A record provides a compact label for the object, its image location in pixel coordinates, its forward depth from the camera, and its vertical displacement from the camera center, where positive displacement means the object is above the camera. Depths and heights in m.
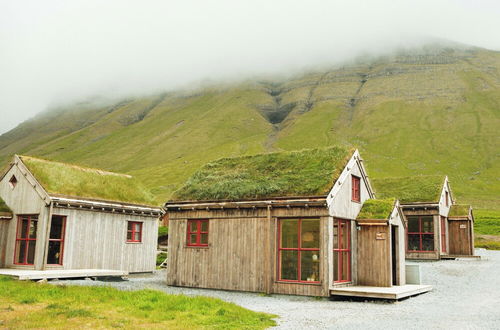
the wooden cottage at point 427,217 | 34.82 +2.05
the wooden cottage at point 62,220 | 23.23 +0.82
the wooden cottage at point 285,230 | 19.38 +0.48
